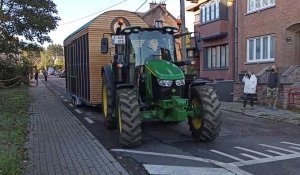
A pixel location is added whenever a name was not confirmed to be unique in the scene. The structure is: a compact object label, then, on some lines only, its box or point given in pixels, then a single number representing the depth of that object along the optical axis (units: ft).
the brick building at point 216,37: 54.09
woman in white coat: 35.57
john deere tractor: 18.59
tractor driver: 21.54
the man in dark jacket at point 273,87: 34.17
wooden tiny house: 30.49
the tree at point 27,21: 52.52
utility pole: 38.87
